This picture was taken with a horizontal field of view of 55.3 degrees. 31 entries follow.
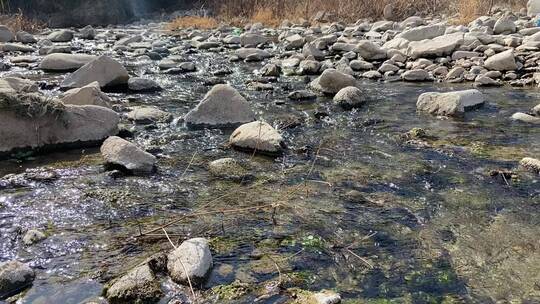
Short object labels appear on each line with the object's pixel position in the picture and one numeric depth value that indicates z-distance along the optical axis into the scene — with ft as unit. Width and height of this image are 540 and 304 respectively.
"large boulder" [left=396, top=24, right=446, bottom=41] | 33.32
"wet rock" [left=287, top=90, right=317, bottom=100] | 22.41
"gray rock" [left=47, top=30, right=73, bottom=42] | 43.91
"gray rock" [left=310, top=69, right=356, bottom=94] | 23.09
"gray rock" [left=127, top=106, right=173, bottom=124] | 18.94
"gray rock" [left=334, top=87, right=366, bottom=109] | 21.25
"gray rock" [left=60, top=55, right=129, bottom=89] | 23.12
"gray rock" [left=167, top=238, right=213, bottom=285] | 8.67
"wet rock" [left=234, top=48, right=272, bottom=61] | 33.40
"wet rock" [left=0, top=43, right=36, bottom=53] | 35.09
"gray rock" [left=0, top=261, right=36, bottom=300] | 8.41
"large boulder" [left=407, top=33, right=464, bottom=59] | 29.63
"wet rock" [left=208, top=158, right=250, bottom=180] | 13.82
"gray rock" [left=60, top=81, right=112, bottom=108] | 18.12
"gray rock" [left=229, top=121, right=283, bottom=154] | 15.53
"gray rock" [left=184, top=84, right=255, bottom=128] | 18.53
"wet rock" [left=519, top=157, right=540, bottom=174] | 13.69
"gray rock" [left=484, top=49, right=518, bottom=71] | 25.98
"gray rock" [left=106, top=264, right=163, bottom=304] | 8.16
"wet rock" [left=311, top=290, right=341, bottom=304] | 8.21
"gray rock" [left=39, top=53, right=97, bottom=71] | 27.40
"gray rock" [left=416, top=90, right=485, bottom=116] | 19.49
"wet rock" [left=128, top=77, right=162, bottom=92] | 23.95
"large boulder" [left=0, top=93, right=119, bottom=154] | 15.23
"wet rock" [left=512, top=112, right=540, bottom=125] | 18.33
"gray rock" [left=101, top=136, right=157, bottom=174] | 13.88
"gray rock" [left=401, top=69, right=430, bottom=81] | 26.05
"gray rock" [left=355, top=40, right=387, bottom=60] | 31.19
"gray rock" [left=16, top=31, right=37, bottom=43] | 41.22
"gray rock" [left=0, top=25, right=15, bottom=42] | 40.11
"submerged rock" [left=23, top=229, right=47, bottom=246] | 10.04
